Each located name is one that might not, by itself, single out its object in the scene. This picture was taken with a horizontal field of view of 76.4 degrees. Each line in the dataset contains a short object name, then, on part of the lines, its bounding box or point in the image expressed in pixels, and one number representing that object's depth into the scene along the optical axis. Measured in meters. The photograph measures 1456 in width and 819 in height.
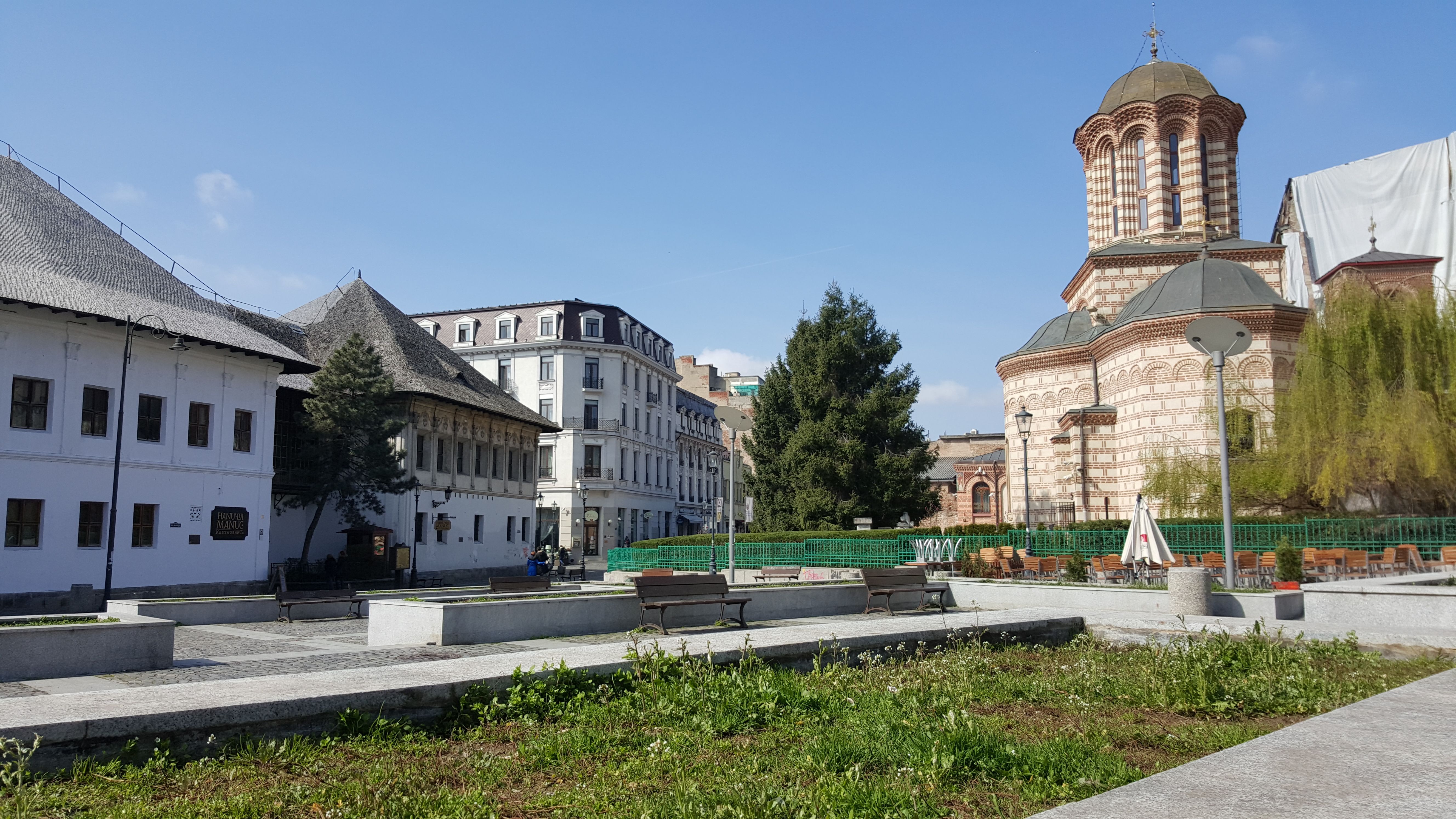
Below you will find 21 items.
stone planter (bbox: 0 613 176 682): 9.86
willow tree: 26.78
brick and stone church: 34.78
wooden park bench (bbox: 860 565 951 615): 15.22
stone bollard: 13.55
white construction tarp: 44.31
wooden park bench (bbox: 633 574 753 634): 11.99
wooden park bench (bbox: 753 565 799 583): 26.88
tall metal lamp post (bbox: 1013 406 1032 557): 28.38
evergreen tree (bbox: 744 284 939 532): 41.47
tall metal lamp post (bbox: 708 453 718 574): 25.00
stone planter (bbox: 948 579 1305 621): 13.66
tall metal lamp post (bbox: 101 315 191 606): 21.84
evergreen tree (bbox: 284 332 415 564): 32.12
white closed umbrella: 17.62
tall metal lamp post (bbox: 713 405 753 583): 18.36
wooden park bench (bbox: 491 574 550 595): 18.38
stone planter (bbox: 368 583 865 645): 11.45
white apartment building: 60.25
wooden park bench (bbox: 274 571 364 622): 18.08
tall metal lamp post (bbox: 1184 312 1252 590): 15.34
